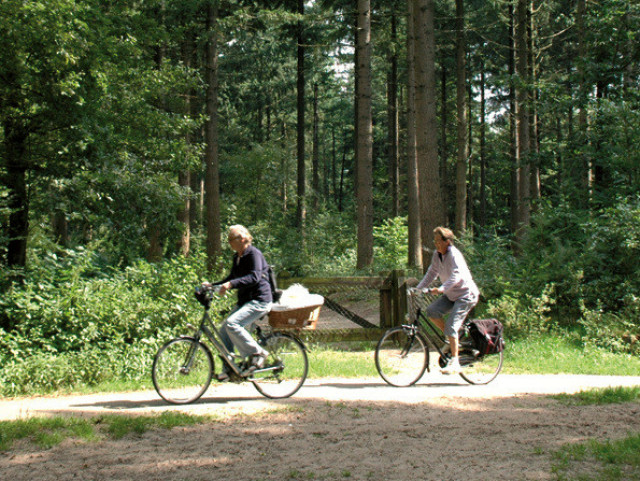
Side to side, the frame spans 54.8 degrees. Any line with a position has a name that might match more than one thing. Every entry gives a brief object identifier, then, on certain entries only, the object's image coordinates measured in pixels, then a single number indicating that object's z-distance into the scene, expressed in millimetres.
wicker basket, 8203
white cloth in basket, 8188
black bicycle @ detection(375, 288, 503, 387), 8289
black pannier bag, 8508
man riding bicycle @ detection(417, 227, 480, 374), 8242
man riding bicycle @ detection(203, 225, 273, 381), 7203
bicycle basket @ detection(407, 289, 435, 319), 10445
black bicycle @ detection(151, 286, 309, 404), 7094
